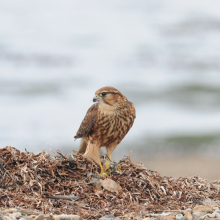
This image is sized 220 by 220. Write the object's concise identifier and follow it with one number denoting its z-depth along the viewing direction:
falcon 10.46
